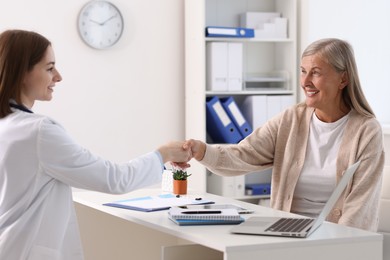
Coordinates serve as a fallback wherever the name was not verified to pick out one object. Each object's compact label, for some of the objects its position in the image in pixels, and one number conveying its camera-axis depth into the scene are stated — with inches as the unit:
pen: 98.7
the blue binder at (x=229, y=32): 189.6
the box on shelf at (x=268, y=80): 201.6
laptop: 88.9
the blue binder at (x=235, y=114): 192.4
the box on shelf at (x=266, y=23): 199.9
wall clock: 186.2
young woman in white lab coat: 92.2
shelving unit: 191.9
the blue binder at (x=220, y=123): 190.7
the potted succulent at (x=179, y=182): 124.0
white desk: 85.1
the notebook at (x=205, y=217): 96.0
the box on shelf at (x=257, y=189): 196.9
